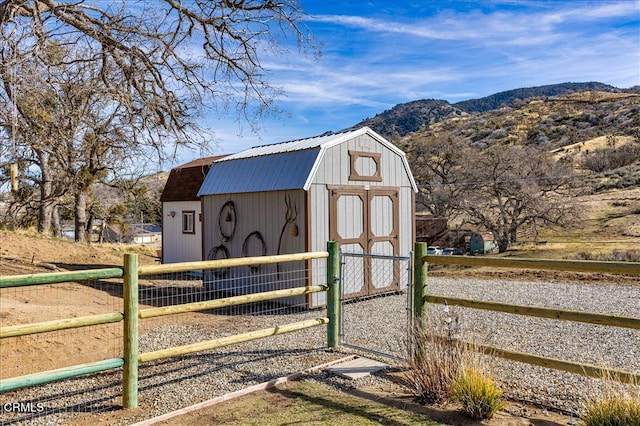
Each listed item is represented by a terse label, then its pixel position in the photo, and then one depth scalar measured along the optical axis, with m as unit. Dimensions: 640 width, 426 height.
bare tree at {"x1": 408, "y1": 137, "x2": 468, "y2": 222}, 26.48
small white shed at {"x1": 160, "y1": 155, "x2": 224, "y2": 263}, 16.72
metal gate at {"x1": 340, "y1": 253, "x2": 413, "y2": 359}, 6.29
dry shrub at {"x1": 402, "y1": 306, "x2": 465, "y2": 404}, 4.29
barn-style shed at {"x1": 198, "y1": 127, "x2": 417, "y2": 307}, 9.41
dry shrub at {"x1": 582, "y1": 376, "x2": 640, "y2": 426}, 3.27
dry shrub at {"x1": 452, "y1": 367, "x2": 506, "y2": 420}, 3.90
